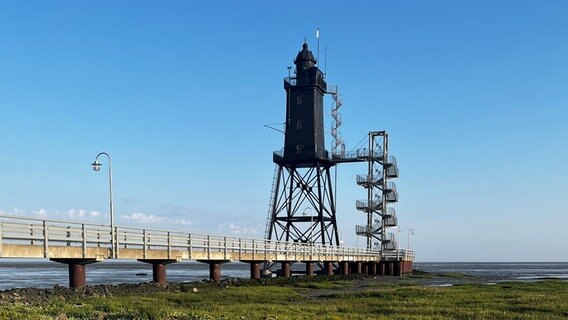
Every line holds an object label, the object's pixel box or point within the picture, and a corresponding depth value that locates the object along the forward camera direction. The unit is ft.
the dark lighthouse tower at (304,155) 205.98
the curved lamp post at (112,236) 91.71
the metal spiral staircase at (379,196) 234.79
